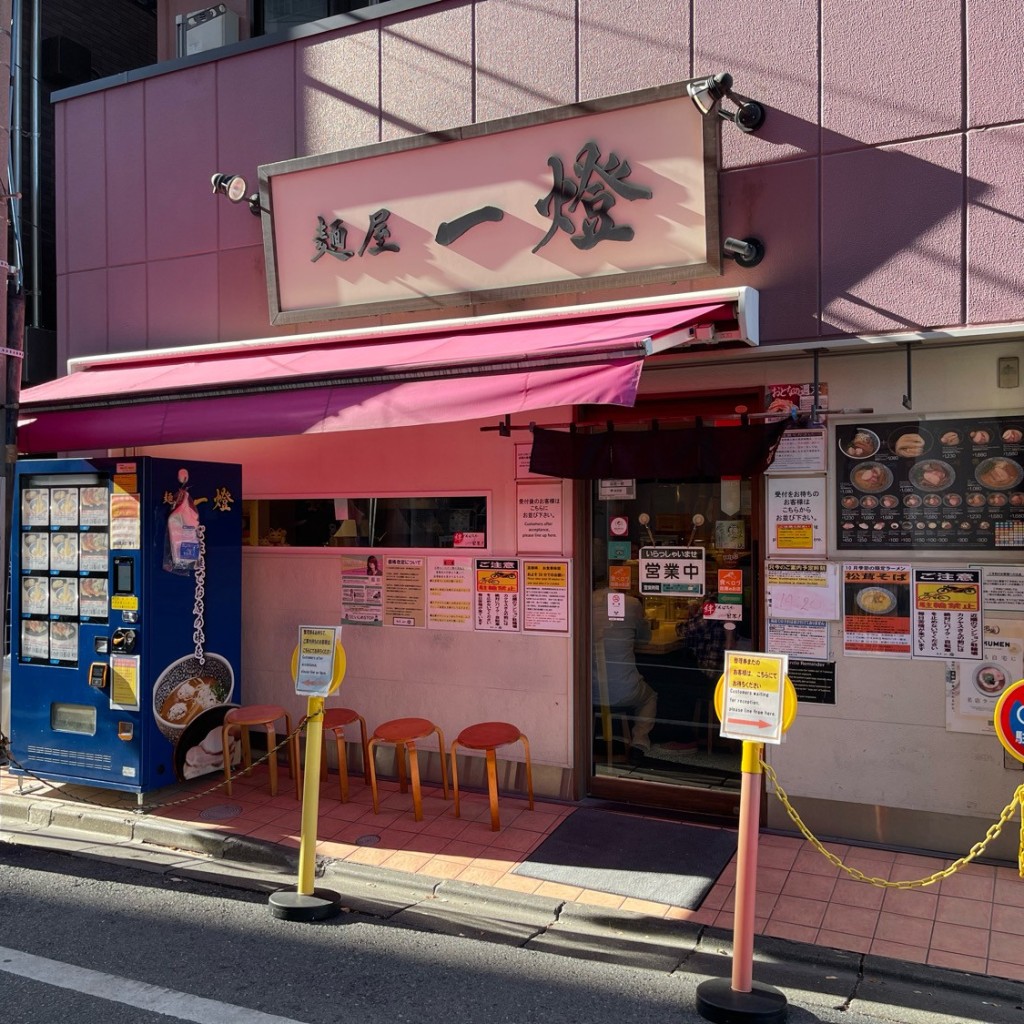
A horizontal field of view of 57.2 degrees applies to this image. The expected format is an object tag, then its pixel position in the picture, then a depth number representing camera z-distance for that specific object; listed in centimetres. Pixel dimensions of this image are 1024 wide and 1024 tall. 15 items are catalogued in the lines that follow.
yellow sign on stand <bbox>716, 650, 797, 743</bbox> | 416
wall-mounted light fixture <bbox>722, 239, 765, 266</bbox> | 612
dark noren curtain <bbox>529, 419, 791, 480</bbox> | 609
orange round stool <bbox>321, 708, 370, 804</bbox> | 696
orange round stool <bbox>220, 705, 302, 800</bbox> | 711
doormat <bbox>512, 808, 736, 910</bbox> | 546
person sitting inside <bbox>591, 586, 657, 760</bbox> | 694
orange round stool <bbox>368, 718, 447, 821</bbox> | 657
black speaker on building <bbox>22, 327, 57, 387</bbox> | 1094
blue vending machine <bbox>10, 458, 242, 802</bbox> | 691
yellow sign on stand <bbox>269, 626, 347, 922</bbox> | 520
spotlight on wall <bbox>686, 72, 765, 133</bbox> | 594
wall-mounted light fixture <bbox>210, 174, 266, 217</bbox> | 792
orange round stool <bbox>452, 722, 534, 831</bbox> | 634
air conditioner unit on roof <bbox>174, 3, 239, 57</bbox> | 932
